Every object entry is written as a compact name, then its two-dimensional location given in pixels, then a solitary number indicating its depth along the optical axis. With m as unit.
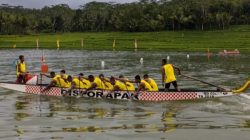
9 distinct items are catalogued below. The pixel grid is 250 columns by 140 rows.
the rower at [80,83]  29.20
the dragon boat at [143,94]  25.83
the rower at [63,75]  30.04
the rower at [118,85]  27.66
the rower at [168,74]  27.69
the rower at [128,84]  27.62
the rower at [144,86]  26.81
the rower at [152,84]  27.19
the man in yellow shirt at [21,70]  33.46
